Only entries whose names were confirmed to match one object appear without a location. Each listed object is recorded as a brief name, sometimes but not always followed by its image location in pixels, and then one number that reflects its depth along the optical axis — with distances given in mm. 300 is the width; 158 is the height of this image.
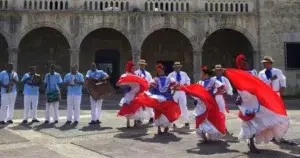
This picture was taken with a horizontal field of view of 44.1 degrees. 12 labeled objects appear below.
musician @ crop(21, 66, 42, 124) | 10914
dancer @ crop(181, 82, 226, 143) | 7664
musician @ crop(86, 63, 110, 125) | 10688
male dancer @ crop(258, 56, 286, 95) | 8109
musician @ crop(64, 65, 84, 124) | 10672
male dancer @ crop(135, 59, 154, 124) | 10344
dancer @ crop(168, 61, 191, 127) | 10420
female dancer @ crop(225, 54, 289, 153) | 6750
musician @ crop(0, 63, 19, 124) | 10768
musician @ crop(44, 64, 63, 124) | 10836
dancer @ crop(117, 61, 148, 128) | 9922
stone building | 19703
